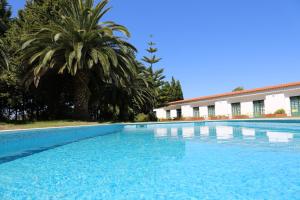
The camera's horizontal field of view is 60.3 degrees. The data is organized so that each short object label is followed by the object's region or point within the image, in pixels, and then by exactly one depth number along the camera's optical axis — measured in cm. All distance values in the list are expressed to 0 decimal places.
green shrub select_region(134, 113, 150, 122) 2750
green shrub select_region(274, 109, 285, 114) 2245
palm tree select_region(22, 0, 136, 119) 1677
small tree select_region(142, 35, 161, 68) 3753
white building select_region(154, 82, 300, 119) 2270
